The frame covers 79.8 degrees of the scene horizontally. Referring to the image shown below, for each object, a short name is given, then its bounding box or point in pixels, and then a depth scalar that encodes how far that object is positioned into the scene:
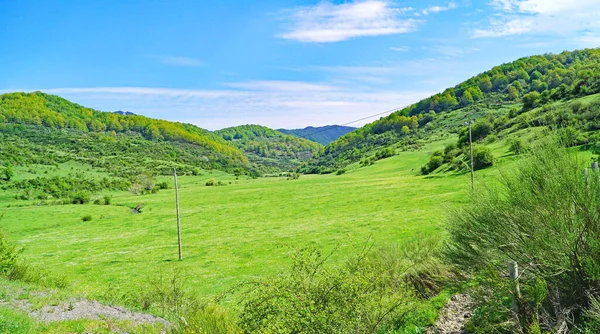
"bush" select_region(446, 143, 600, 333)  5.80
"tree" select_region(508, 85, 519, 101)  179.11
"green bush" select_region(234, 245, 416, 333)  8.07
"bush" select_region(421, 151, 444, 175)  88.31
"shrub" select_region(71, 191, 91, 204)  103.12
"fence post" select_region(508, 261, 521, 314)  5.89
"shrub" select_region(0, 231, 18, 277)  18.50
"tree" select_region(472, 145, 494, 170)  57.20
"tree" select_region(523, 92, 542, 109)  117.59
